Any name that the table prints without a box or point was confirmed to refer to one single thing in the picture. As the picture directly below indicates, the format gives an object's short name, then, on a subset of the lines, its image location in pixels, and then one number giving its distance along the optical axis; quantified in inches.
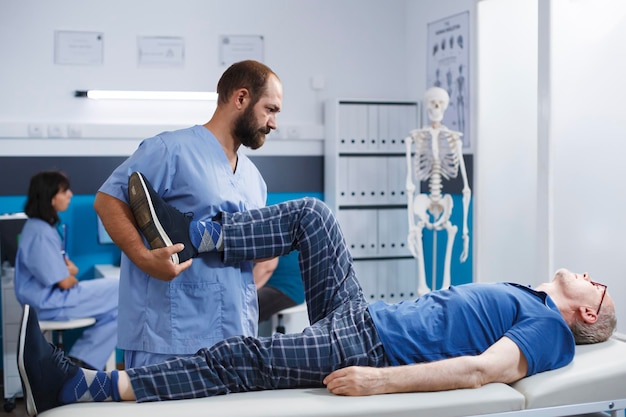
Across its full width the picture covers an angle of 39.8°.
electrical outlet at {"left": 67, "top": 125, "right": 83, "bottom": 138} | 189.6
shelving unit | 197.6
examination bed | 78.5
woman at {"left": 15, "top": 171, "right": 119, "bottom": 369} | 163.6
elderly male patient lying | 82.3
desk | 178.4
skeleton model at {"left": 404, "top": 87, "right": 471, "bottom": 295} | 167.2
